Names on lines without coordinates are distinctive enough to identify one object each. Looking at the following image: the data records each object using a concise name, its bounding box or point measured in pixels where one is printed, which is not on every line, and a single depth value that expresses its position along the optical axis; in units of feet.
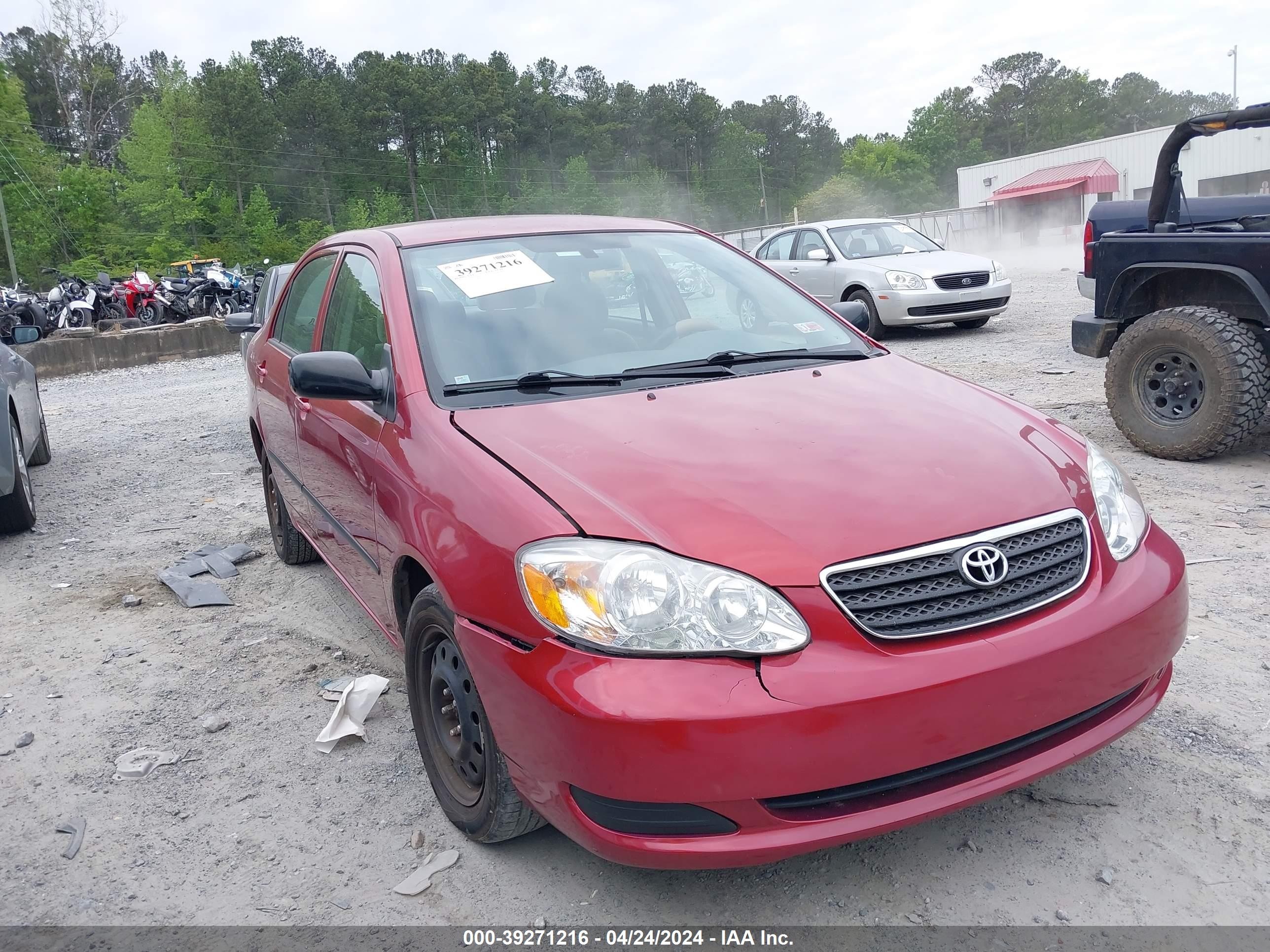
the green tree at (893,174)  320.50
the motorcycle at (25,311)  58.29
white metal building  130.31
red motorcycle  69.56
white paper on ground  10.61
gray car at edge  18.95
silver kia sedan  38.83
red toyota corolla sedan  6.47
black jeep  17.44
